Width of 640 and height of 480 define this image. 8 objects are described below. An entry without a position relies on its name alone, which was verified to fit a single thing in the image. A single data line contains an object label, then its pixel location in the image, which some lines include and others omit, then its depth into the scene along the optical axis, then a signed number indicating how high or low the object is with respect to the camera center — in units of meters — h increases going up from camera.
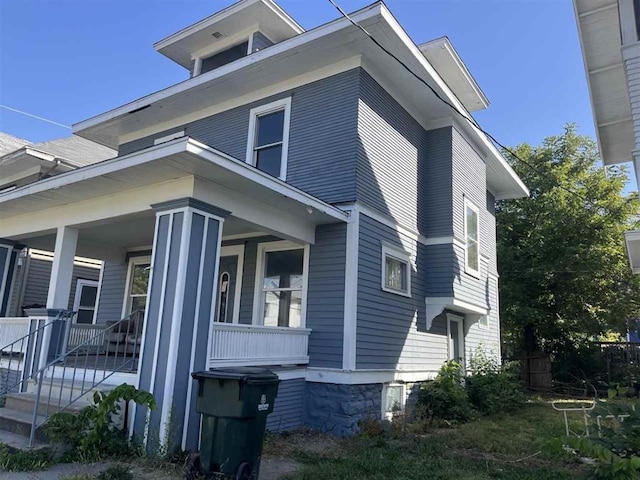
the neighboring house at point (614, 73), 7.72 +5.36
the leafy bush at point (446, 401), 8.53 -0.92
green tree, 15.09 +2.94
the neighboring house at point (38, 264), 11.80 +1.77
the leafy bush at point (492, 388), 9.51 -0.73
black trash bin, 4.24 -0.73
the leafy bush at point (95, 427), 4.76 -0.96
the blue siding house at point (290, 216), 5.59 +1.82
